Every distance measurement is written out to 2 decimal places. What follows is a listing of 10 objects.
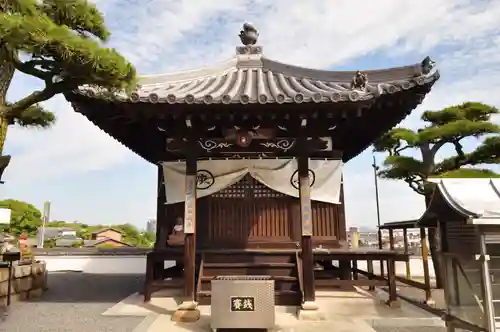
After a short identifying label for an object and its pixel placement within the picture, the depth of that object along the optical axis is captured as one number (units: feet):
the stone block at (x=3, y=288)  29.85
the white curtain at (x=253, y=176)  30.40
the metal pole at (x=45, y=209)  100.19
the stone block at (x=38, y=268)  35.07
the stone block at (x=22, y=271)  32.03
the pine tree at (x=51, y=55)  16.25
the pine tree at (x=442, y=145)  42.47
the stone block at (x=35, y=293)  33.99
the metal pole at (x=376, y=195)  89.68
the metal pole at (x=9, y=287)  29.39
